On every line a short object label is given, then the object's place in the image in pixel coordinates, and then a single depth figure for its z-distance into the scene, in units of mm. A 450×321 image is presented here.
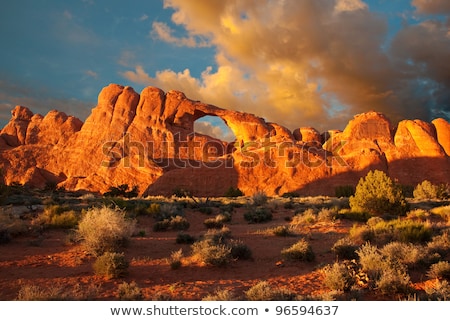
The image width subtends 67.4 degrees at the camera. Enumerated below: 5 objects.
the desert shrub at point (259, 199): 26314
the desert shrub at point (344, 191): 40597
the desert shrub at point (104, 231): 9757
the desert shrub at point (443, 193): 34344
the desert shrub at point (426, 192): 34906
